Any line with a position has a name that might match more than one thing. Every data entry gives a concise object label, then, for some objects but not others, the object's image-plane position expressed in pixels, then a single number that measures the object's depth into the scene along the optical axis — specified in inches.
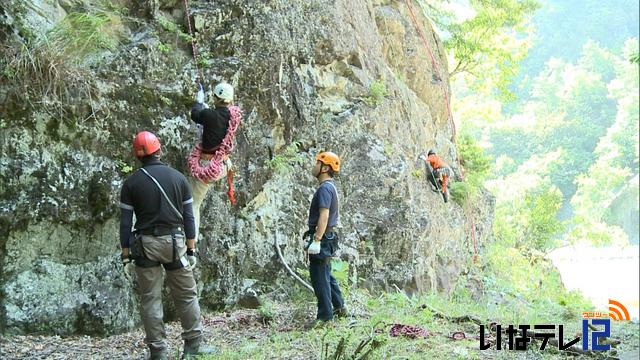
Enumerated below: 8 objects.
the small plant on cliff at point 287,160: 335.3
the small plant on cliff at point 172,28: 310.5
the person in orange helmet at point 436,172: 525.0
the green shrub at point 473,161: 694.0
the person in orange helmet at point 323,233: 255.8
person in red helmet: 210.8
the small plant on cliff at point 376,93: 427.6
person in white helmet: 270.8
